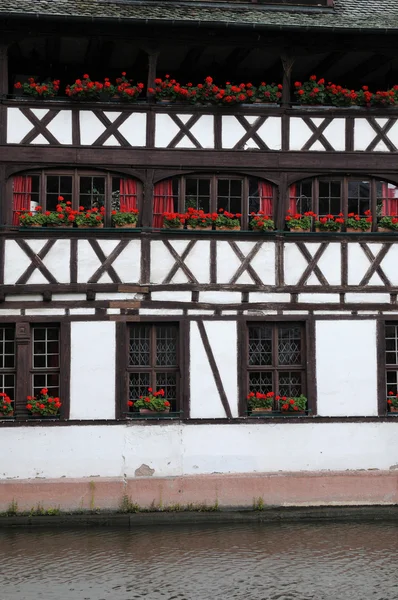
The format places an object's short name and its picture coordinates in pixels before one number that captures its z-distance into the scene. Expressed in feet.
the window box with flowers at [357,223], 66.54
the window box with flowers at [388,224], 67.00
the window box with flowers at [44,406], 62.95
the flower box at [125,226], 64.69
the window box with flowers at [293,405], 64.80
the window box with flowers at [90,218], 64.03
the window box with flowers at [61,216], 63.82
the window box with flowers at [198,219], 65.16
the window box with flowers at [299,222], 66.03
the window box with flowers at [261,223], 65.67
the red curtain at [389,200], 68.03
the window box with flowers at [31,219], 63.62
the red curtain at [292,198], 67.29
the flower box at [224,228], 65.74
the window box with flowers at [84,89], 63.77
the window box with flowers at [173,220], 64.90
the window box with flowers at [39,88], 63.93
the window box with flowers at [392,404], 66.03
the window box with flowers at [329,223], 66.39
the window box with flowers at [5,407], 62.75
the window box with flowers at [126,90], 64.34
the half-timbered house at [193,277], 63.67
